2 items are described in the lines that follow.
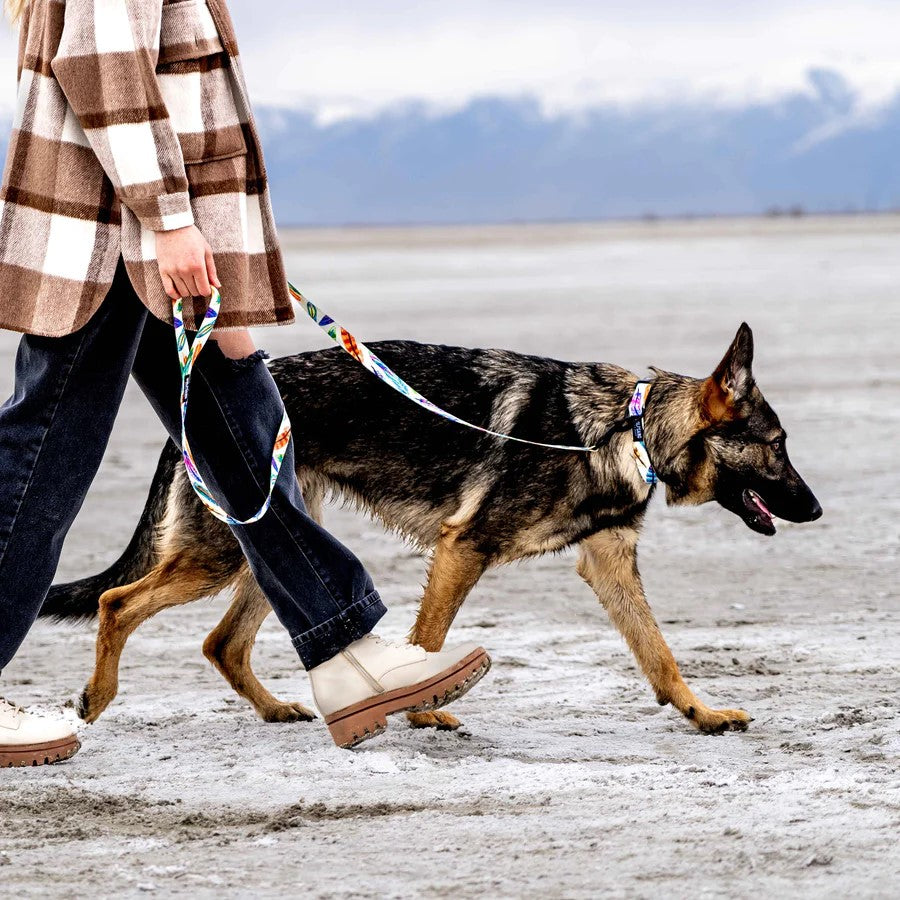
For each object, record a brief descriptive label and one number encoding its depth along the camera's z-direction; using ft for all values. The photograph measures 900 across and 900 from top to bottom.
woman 23.47
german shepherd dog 32.27
